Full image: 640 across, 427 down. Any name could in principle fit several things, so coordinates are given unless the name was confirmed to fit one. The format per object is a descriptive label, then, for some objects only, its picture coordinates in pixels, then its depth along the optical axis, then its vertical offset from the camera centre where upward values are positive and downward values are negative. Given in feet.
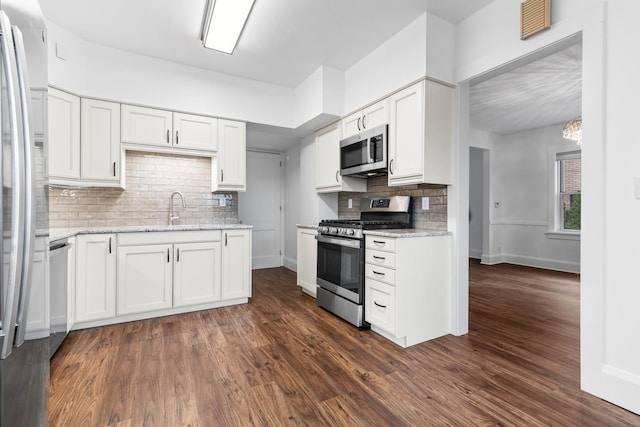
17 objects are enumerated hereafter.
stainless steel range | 9.10 -1.39
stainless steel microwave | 9.87 +2.03
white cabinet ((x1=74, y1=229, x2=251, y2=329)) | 9.04 -2.02
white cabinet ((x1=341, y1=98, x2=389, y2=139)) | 9.81 +3.24
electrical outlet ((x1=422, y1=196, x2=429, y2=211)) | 9.71 +0.29
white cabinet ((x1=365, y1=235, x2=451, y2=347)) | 7.90 -2.03
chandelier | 13.65 +3.75
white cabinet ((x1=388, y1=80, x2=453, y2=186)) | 8.34 +2.22
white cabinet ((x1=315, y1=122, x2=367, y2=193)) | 12.09 +1.92
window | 17.58 +1.23
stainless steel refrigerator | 2.80 +0.08
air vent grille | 6.41 +4.22
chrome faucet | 11.78 +0.07
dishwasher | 6.75 -1.84
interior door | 18.01 +0.33
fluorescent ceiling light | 7.73 +5.22
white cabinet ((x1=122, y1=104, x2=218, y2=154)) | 10.46 +2.91
